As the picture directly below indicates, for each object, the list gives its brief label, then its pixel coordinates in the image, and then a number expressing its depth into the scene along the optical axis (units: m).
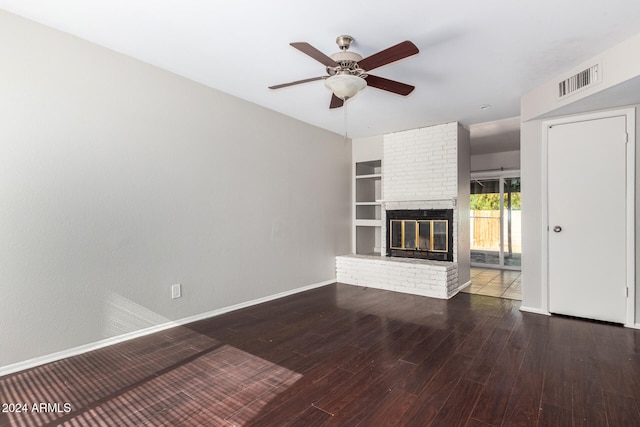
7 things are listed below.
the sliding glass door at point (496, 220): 6.66
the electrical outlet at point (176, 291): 3.22
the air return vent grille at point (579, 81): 2.80
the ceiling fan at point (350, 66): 2.20
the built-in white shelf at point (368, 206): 5.86
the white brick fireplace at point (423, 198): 4.58
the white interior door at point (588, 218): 3.28
